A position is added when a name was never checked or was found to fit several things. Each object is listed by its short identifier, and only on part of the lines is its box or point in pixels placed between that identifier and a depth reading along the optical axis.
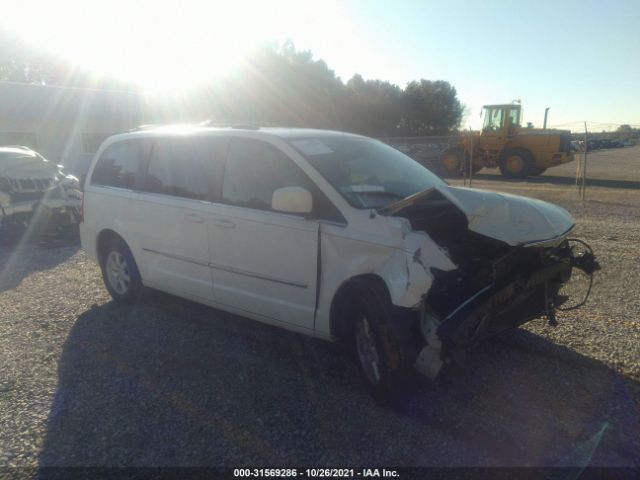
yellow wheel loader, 21.27
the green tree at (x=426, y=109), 50.28
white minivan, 3.40
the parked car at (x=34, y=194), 10.54
